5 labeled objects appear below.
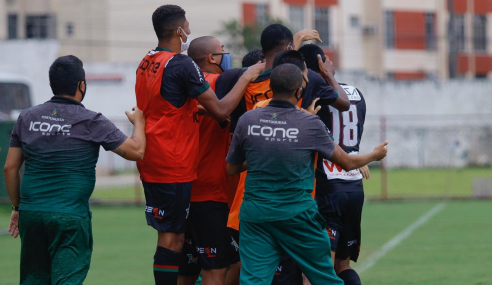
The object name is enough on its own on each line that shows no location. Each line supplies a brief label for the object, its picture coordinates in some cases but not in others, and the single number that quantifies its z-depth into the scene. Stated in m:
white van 43.22
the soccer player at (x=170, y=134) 13.08
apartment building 98.12
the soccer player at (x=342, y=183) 14.37
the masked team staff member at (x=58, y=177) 12.08
